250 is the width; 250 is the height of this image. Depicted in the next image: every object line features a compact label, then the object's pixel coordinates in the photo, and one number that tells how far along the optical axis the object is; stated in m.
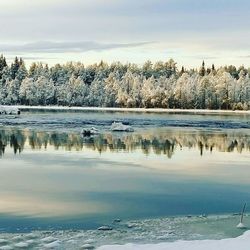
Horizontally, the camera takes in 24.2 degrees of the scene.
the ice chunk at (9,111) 84.81
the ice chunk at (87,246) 13.45
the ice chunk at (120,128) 49.61
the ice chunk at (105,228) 15.23
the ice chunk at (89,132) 44.00
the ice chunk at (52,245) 13.37
